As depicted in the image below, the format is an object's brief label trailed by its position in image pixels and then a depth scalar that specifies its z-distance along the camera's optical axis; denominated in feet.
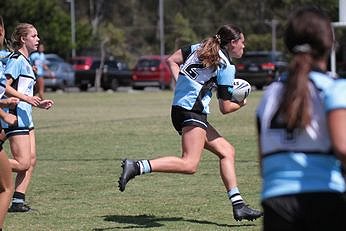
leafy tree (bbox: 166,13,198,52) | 247.70
